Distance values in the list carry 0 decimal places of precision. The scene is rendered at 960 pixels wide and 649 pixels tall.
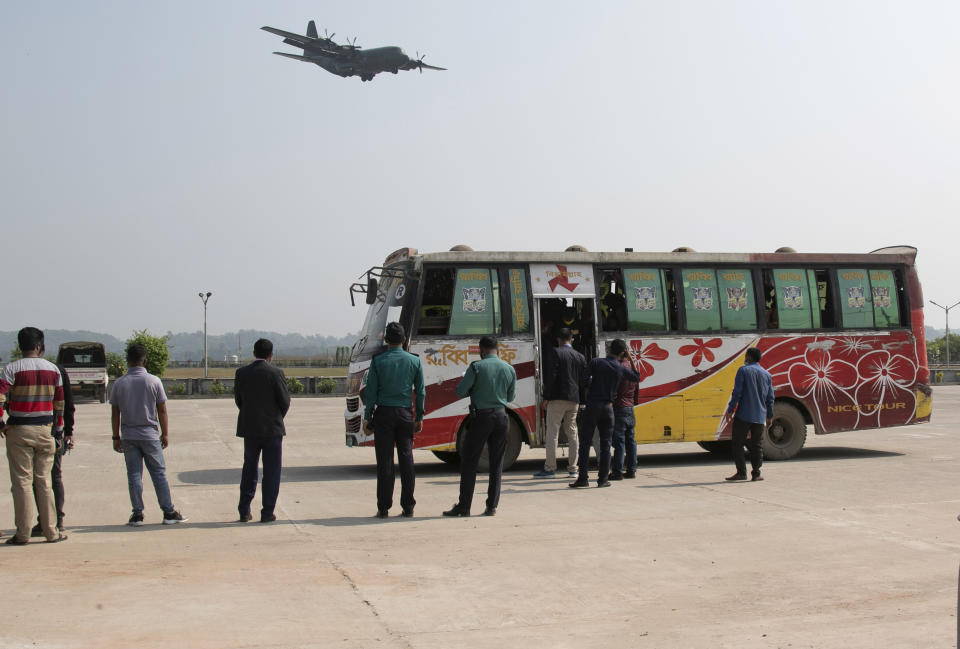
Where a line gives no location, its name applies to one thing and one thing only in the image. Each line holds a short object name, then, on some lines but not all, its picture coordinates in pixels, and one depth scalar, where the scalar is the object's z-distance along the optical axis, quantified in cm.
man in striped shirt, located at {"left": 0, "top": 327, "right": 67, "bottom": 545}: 819
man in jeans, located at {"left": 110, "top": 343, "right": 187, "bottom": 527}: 919
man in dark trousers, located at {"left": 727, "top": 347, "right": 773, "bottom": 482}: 1249
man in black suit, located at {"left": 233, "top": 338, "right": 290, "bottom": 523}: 941
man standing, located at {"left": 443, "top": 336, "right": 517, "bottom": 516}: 967
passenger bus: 1374
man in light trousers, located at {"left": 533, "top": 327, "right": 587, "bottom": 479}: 1236
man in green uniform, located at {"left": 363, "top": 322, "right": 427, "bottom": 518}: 949
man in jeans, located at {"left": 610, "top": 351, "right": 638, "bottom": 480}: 1265
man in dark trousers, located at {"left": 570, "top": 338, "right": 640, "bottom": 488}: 1185
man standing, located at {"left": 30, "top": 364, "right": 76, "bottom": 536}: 867
